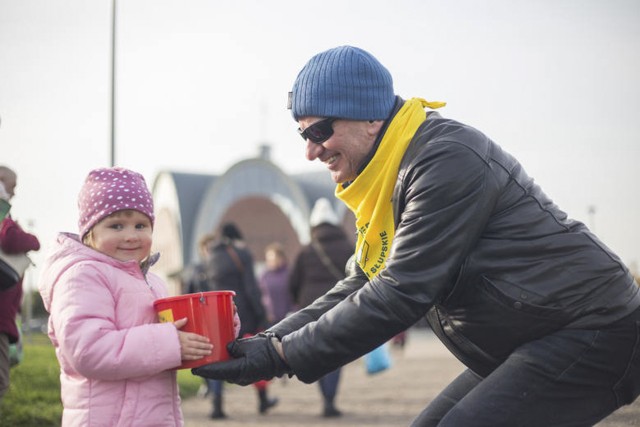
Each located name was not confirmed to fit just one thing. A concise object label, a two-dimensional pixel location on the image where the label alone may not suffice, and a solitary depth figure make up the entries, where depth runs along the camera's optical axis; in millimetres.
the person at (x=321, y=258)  9275
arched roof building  35906
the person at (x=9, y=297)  5043
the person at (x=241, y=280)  9273
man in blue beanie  2686
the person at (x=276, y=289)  11539
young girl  3053
